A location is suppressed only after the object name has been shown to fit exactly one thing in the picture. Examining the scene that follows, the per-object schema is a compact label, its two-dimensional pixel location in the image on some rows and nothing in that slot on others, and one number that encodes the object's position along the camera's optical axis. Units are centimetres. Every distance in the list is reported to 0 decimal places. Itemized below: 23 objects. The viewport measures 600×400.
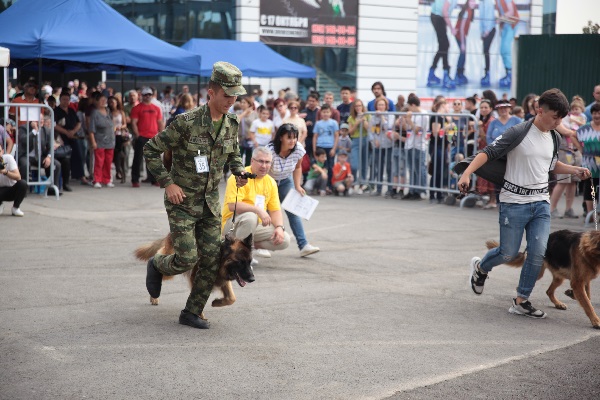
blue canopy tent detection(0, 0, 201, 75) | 1571
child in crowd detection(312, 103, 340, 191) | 1653
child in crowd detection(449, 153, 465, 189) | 1507
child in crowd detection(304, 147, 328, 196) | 1623
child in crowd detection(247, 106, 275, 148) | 1708
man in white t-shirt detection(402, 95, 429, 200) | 1551
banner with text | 3103
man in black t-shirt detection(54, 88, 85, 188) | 1659
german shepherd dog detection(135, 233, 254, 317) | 616
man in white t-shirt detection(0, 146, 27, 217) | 1196
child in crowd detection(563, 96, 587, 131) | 1463
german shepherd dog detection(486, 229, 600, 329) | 684
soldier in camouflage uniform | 598
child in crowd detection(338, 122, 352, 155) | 1669
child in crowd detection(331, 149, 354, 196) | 1634
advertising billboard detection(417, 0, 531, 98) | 3550
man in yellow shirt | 820
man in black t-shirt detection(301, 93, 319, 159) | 1753
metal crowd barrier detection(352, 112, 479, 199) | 1505
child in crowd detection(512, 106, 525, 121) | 1457
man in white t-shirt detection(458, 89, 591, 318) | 704
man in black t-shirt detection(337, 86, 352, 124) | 1764
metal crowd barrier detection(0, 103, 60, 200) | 1430
